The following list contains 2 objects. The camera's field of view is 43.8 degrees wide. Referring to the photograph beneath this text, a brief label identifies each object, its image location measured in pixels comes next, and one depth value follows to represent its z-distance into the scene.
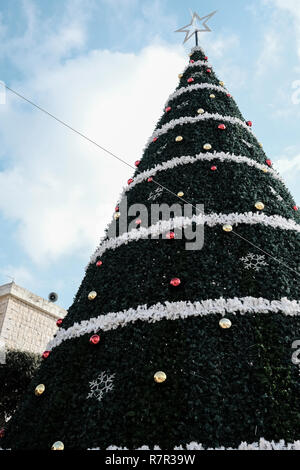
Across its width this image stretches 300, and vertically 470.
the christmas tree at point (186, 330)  3.31
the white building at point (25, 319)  14.12
